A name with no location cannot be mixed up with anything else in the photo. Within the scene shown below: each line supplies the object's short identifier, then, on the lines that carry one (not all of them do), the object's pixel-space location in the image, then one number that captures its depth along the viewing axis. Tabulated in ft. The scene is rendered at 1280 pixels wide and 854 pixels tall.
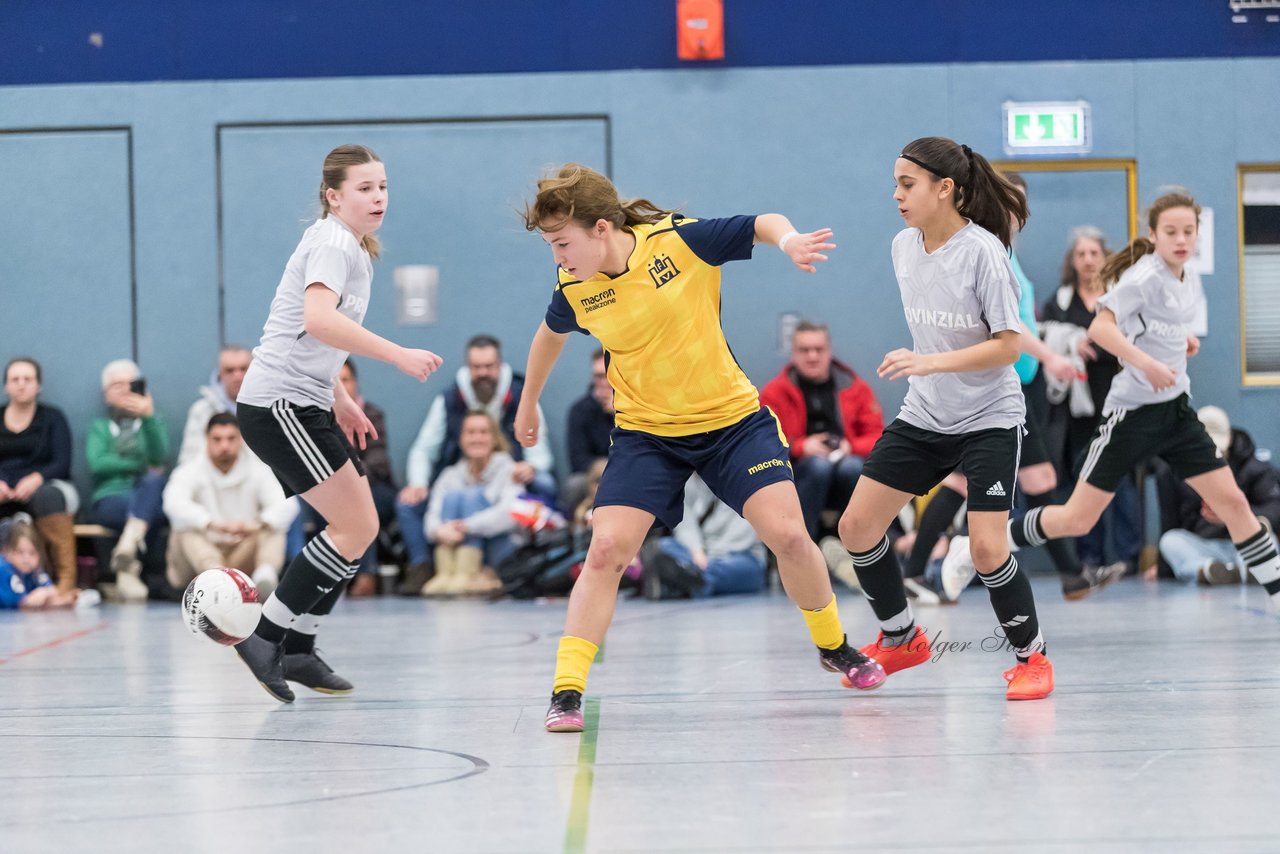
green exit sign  65.10
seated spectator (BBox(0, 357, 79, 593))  59.57
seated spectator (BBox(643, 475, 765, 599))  56.59
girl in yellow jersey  27.99
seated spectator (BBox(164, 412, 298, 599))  58.18
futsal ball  30.40
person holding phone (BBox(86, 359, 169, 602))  61.26
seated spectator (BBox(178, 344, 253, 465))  62.08
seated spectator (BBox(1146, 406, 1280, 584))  58.03
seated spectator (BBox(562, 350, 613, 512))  62.59
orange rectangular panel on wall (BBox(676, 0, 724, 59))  64.69
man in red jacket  60.18
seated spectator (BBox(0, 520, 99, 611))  57.31
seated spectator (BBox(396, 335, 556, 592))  61.72
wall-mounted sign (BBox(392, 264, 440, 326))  66.54
